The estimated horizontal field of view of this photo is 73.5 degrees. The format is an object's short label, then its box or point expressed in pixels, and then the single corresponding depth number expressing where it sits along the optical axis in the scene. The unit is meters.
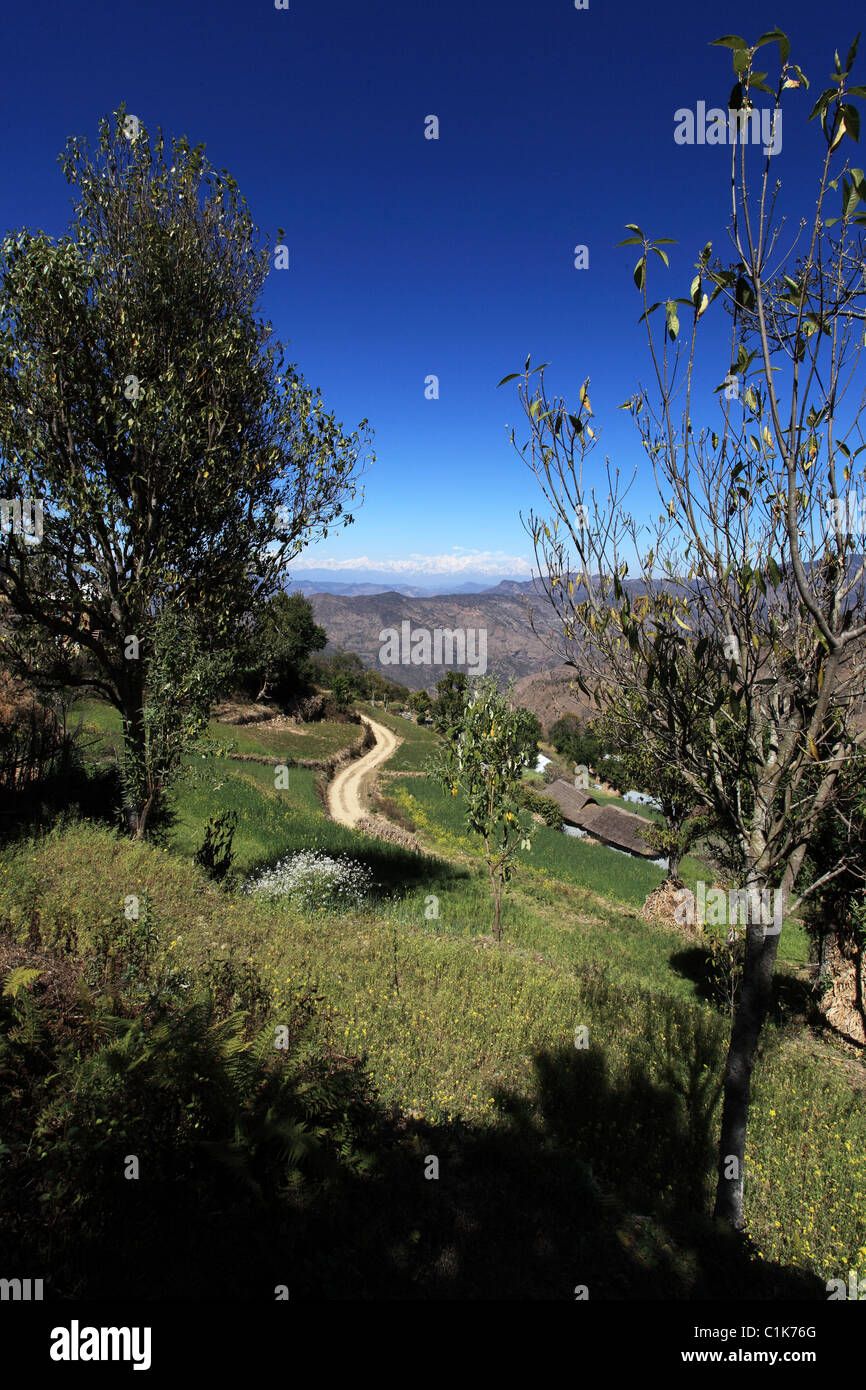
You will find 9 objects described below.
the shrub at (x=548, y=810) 64.38
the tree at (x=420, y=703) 114.02
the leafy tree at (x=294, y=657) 61.56
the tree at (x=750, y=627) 4.46
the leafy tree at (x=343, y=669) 94.88
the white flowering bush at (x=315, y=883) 15.18
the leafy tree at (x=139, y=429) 12.09
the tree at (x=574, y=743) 116.69
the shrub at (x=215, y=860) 14.52
